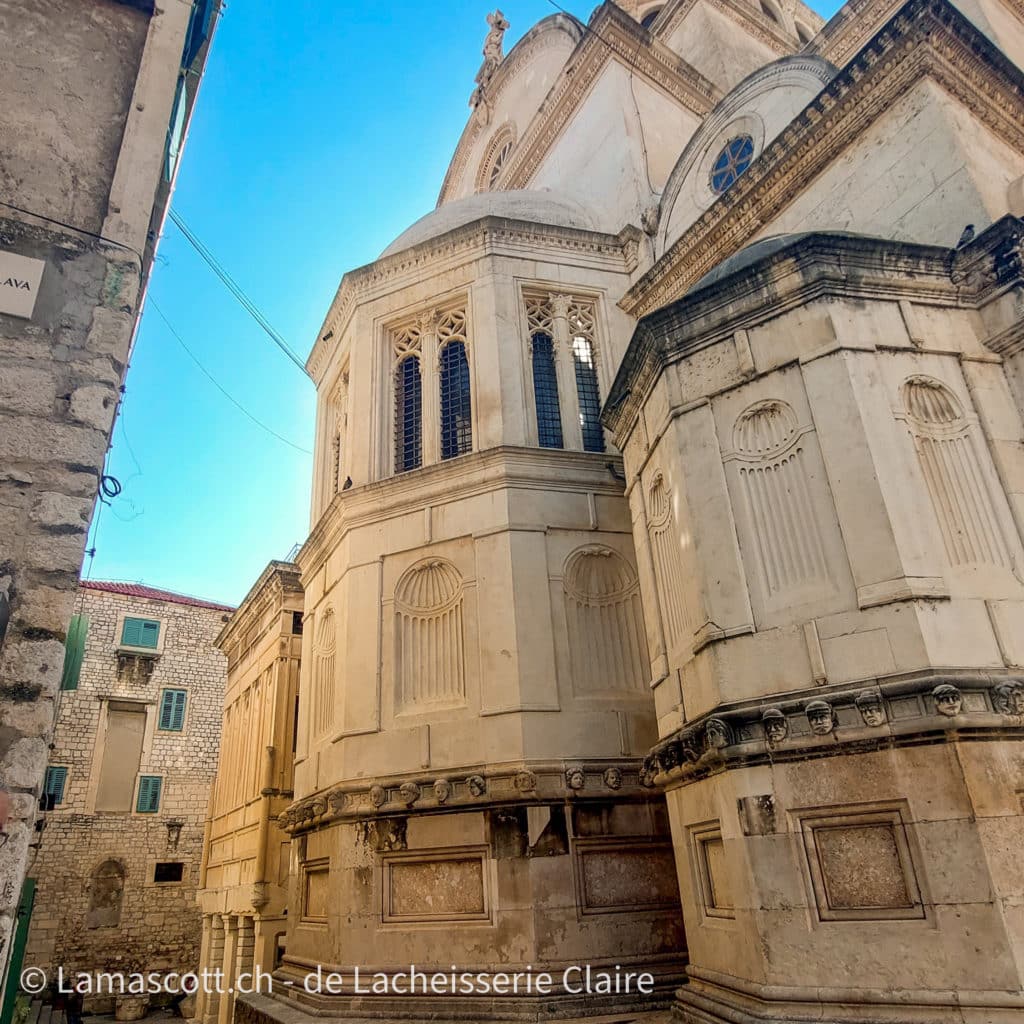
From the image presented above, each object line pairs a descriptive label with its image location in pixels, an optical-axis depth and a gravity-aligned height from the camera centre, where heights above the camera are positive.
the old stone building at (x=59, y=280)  4.61 +4.07
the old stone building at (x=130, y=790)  25.56 +3.93
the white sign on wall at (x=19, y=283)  5.35 +3.94
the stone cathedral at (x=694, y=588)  6.43 +3.01
